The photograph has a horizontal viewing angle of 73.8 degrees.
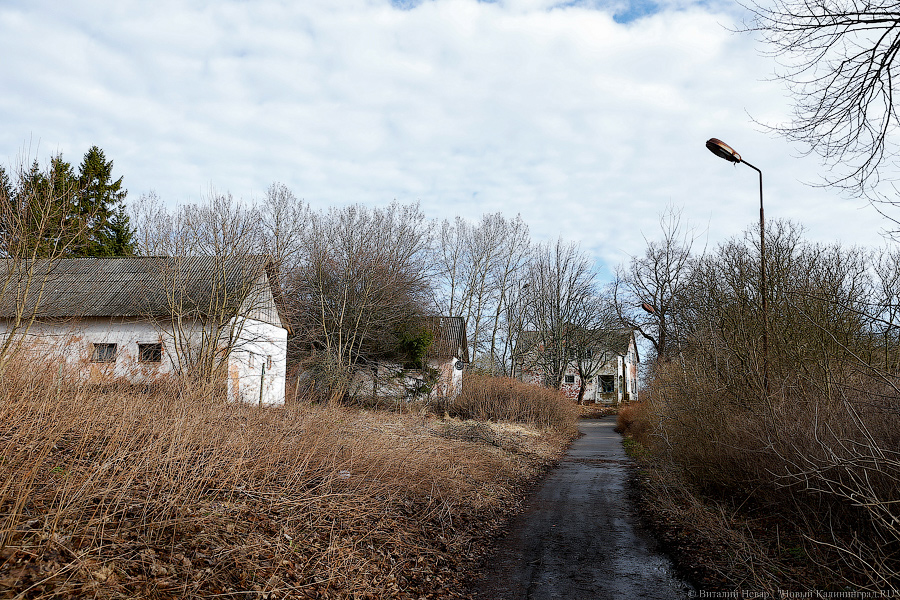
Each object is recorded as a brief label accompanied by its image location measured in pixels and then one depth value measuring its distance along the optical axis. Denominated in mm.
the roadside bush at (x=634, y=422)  22212
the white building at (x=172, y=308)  17391
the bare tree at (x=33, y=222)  9898
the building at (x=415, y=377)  29062
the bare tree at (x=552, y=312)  43844
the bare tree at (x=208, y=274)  17453
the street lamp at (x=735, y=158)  9750
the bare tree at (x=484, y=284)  41088
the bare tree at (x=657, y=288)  35406
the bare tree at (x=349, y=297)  27109
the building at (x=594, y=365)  43656
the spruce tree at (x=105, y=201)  35562
